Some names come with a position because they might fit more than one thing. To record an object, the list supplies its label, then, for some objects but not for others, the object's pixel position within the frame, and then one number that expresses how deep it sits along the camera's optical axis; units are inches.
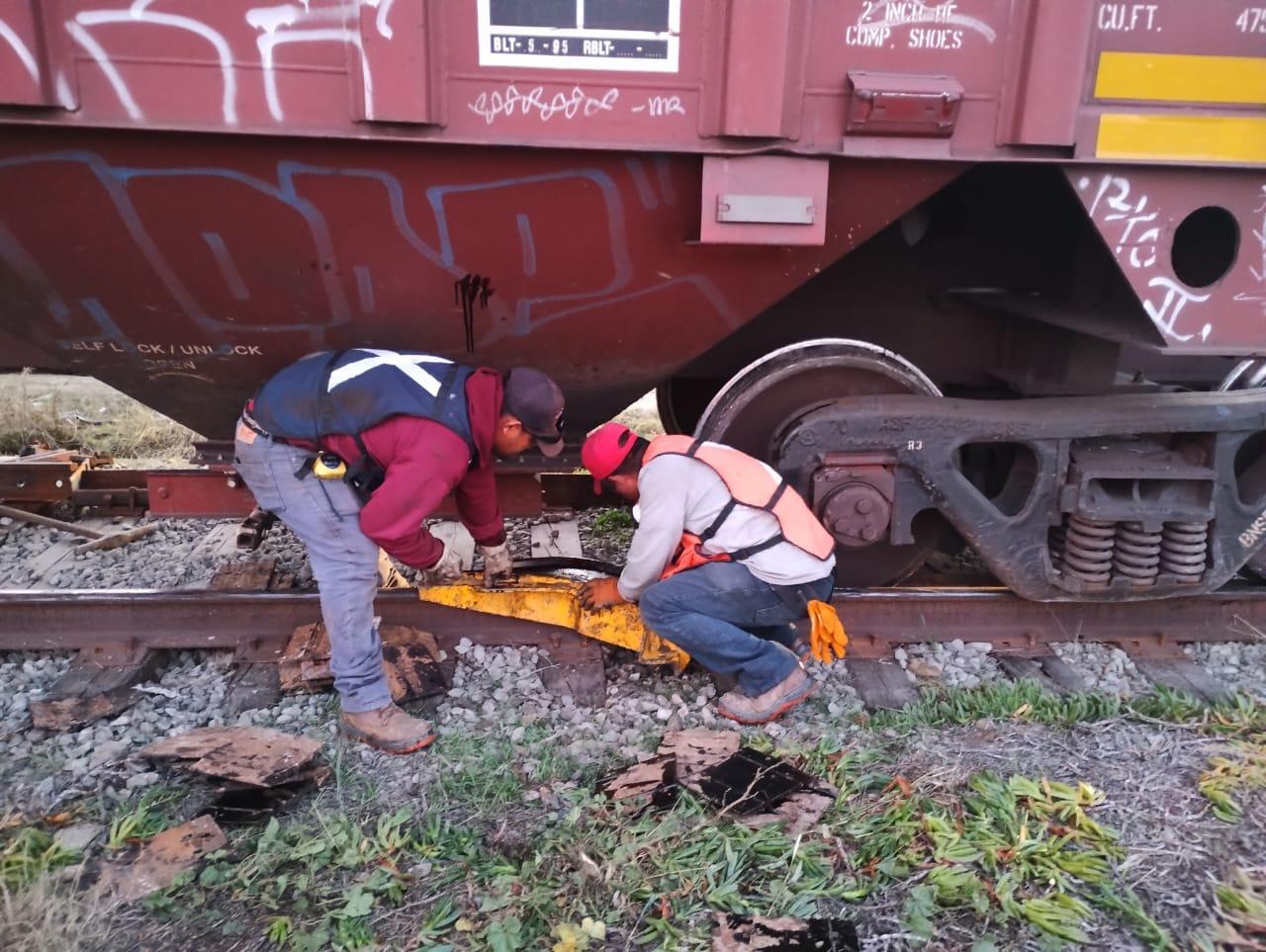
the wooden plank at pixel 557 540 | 185.3
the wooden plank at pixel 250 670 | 134.2
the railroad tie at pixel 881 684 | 137.6
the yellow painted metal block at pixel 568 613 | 142.5
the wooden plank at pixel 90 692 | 127.6
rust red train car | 104.6
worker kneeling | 130.9
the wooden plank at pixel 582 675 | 137.4
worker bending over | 116.7
